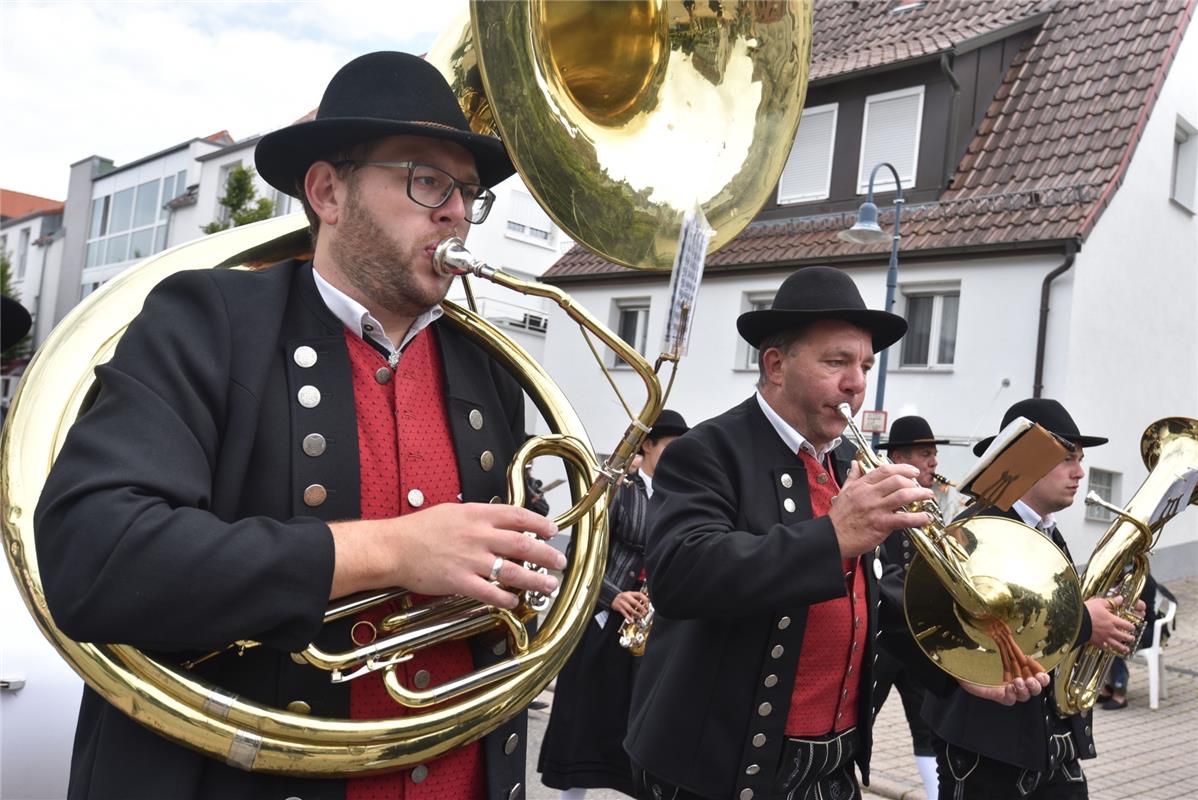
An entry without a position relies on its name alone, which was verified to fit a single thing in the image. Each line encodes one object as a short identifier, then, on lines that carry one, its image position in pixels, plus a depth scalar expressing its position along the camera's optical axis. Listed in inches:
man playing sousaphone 58.4
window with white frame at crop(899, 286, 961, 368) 612.4
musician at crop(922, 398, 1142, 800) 149.8
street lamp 469.7
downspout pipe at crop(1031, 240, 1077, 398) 557.0
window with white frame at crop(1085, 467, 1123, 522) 591.8
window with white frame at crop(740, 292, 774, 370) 705.0
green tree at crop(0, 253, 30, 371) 1402.2
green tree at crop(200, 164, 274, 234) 999.6
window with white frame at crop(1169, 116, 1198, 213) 657.6
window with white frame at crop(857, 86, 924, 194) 663.1
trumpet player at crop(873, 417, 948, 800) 214.2
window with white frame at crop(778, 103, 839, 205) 706.2
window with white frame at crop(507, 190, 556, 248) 1173.0
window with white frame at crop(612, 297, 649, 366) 777.6
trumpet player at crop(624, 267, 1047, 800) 104.9
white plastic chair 380.2
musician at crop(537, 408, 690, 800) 210.7
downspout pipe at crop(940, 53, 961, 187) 638.5
